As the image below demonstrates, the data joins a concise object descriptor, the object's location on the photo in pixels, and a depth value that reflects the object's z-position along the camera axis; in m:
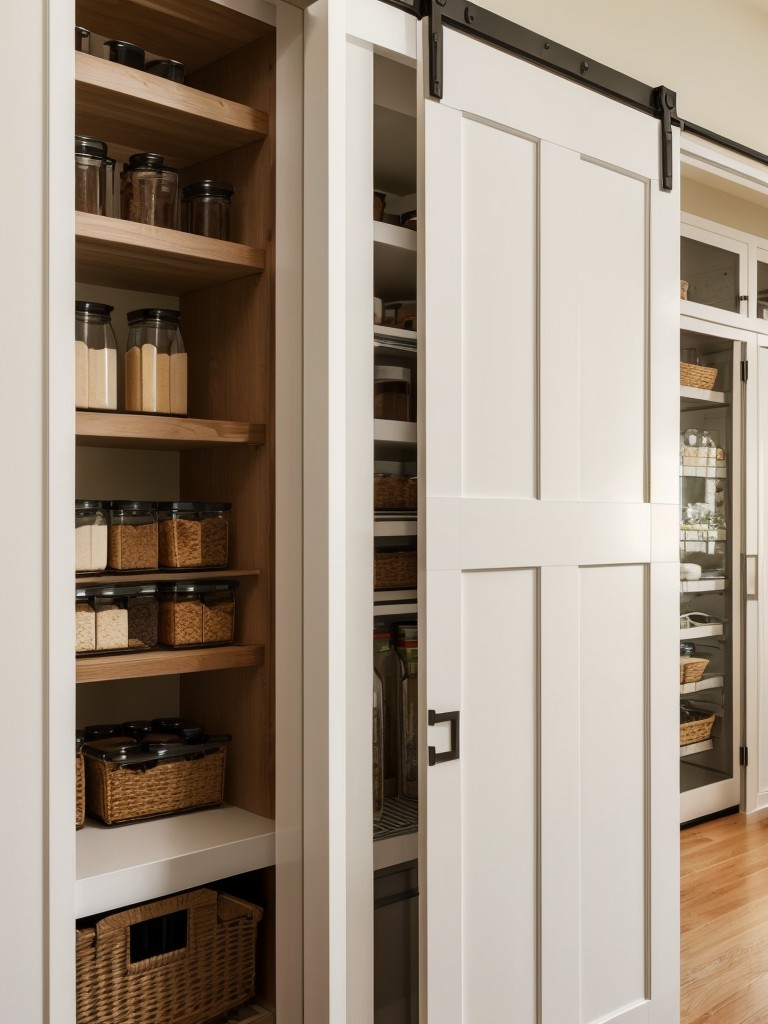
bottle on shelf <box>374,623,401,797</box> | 1.74
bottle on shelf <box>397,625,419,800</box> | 1.73
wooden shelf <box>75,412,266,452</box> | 1.36
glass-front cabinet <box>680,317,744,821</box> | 3.53
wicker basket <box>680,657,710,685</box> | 3.51
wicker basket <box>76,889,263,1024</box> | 1.38
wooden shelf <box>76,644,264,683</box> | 1.35
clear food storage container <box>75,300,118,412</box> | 1.42
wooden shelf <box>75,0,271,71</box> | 1.43
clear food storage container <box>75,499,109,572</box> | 1.45
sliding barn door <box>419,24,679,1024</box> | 1.55
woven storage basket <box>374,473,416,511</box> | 1.72
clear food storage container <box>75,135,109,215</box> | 1.40
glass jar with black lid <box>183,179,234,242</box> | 1.55
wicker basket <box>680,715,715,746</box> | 3.50
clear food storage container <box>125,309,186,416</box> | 1.51
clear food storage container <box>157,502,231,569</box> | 1.56
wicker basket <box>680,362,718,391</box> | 3.46
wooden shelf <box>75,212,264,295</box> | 1.35
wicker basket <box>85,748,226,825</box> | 1.48
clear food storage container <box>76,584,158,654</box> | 1.41
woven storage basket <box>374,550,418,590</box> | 1.66
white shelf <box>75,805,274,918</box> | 1.30
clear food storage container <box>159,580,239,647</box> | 1.52
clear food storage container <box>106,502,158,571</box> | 1.50
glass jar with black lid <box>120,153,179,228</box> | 1.49
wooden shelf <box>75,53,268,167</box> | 1.35
